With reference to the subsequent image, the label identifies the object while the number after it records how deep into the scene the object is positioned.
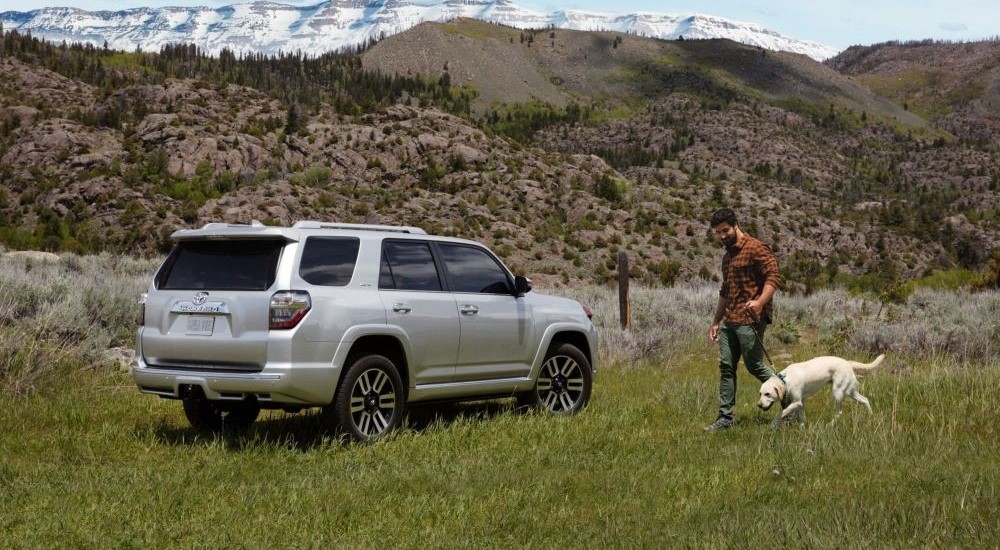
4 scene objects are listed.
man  9.07
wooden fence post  20.78
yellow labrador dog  8.75
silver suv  7.62
